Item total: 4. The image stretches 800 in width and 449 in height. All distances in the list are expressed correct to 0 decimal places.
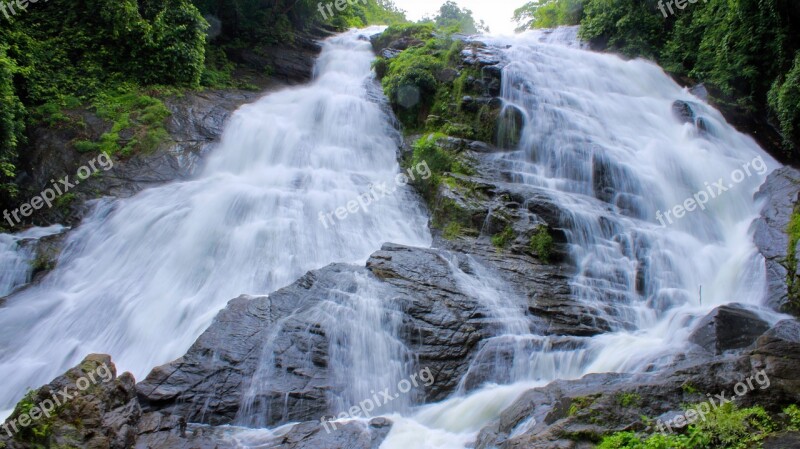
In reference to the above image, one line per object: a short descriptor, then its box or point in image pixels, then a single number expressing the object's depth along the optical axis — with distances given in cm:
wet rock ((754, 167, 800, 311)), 857
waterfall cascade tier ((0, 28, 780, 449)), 735
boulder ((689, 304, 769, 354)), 706
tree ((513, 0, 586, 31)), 2422
